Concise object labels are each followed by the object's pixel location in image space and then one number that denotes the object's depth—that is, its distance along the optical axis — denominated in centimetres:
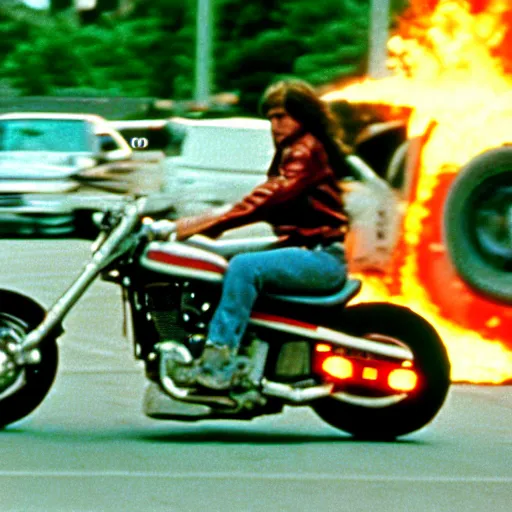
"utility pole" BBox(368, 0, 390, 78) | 1578
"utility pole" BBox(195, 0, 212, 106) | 2793
